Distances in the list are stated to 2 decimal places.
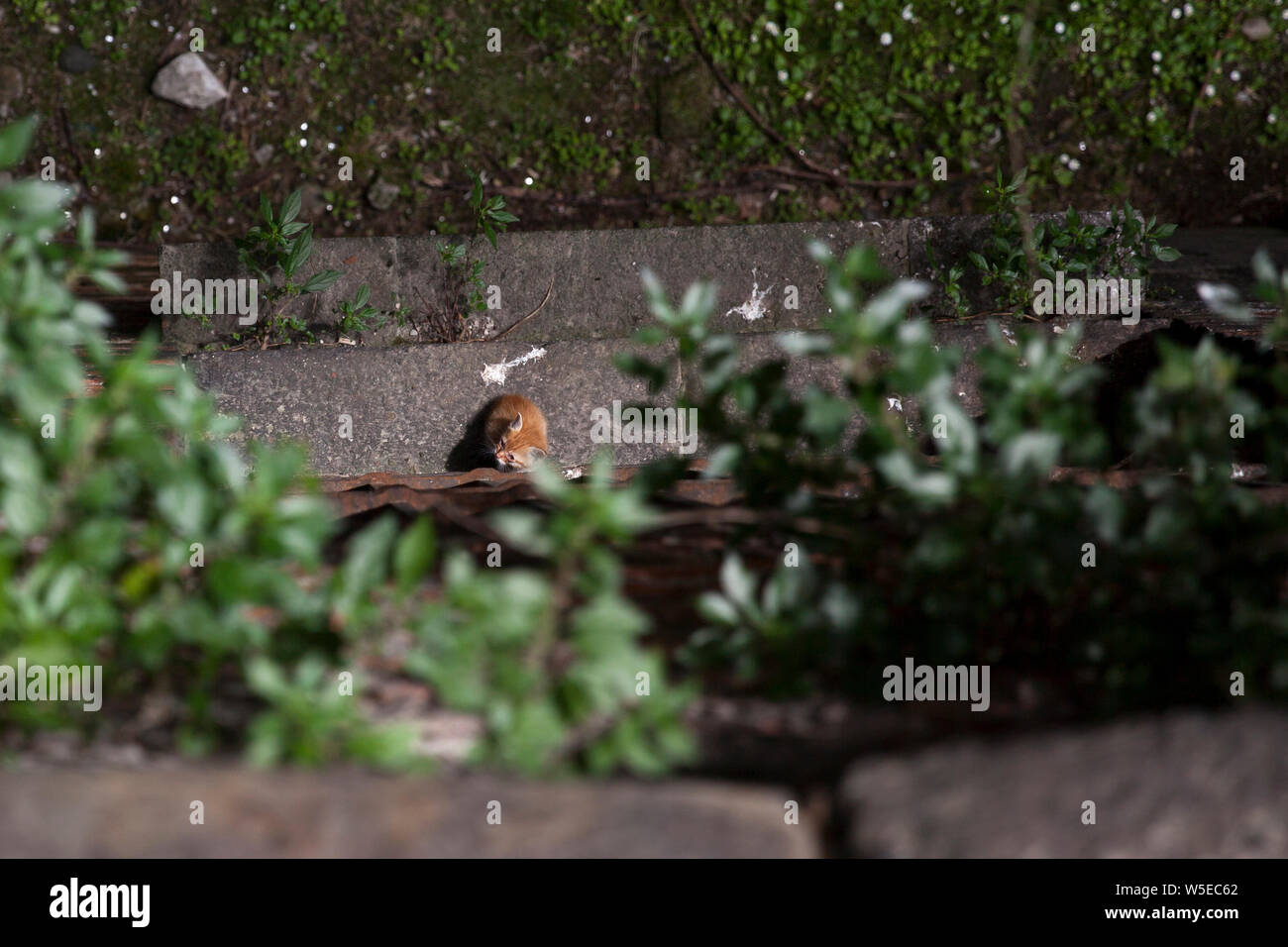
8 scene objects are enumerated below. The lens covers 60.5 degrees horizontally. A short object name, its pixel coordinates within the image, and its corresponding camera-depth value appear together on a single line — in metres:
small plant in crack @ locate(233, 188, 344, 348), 3.66
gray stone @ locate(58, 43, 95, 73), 5.57
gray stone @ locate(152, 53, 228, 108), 5.59
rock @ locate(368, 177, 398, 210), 5.66
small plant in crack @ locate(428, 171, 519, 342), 3.93
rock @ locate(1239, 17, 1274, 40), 5.64
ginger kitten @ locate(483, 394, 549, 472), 3.78
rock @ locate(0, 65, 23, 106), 5.54
